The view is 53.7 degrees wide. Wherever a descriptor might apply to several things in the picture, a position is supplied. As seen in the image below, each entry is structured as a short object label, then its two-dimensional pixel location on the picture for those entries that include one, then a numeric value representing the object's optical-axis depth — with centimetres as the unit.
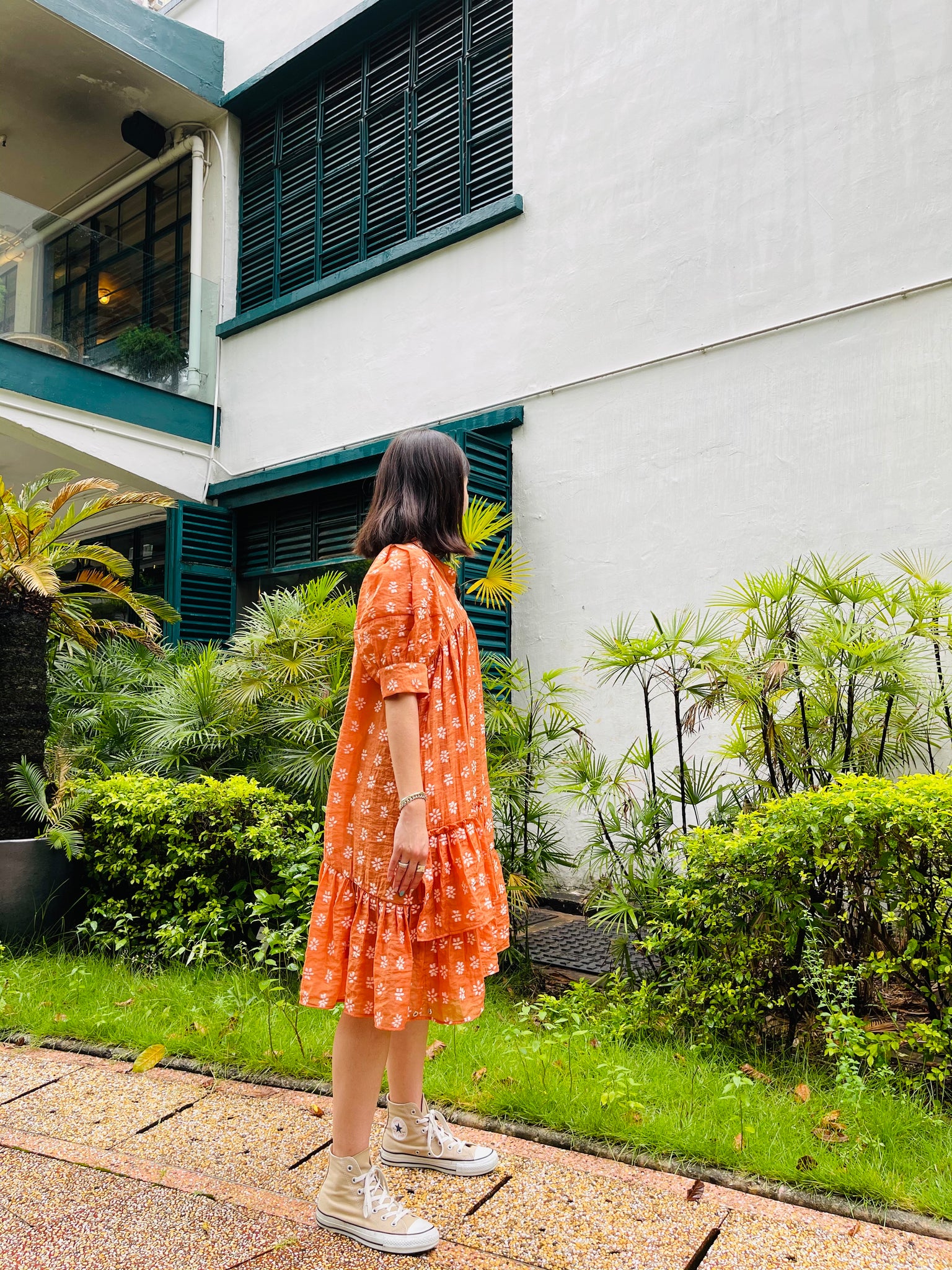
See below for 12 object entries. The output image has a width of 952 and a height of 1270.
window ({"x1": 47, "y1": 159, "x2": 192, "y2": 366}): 875
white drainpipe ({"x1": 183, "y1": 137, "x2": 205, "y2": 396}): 969
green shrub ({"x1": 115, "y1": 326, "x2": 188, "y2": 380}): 922
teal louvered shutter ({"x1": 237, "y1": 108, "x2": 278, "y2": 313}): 966
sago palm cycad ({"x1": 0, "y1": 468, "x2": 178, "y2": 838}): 536
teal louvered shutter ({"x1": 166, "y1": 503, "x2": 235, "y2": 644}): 925
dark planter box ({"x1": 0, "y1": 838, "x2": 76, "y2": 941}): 487
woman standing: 218
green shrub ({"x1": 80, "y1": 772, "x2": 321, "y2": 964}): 445
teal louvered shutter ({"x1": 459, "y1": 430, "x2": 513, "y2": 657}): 680
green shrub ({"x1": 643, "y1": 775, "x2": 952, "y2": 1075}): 309
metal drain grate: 484
